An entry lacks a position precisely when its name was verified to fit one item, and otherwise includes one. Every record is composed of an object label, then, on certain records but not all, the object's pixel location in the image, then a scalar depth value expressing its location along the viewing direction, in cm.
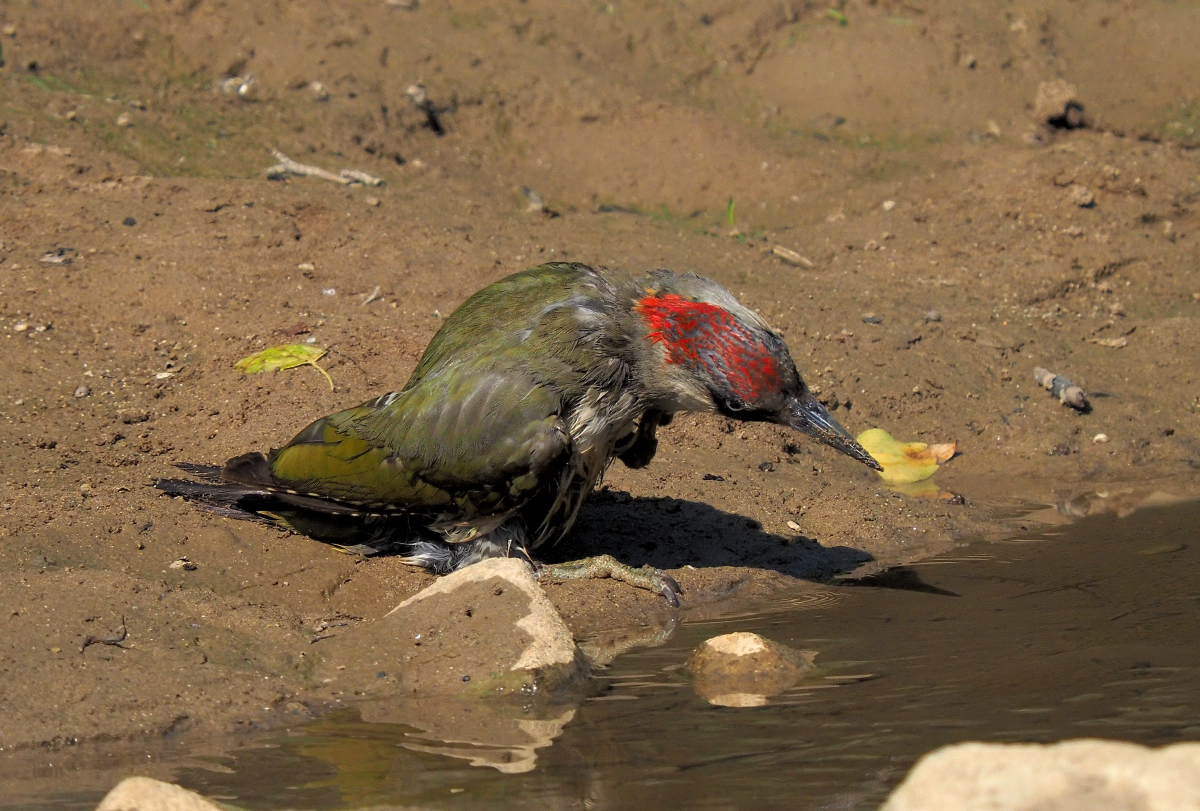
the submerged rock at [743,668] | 800
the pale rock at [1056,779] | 493
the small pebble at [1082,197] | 1733
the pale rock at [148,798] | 579
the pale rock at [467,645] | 816
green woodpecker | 928
